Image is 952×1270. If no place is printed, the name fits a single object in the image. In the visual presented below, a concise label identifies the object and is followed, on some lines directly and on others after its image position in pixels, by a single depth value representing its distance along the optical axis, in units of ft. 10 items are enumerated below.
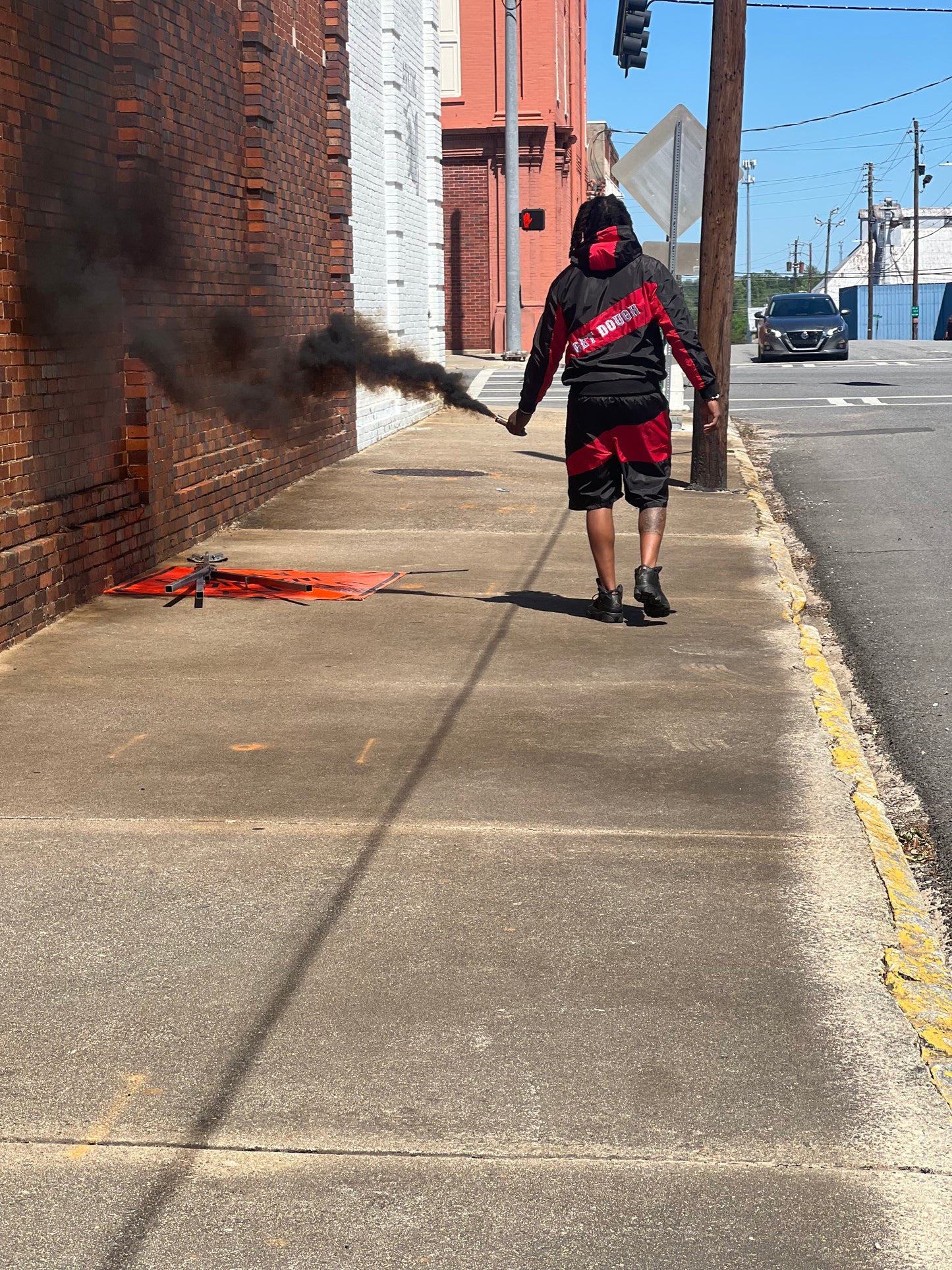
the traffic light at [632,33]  61.87
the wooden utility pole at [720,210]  40.75
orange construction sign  26.63
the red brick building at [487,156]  114.01
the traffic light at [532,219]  103.19
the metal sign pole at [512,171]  98.22
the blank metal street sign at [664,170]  46.70
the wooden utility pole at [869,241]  286.05
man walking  23.99
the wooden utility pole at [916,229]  266.16
